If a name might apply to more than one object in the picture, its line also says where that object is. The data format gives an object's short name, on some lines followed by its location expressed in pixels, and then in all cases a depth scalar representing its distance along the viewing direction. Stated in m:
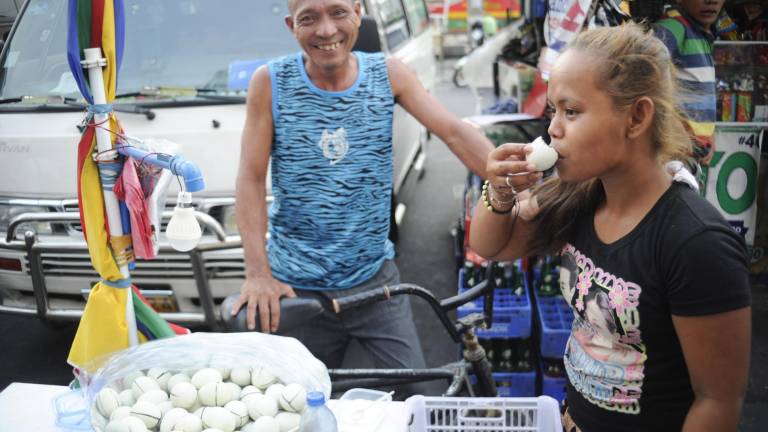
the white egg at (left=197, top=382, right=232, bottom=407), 1.57
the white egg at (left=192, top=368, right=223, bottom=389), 1.60
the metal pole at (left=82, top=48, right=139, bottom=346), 1.66
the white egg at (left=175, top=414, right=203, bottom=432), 1.48
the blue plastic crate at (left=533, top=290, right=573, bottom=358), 3.19
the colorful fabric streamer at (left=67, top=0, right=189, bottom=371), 1.63
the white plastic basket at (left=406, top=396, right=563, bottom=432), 1.65
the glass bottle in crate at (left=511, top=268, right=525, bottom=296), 3.52
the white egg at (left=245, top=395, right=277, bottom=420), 1.53
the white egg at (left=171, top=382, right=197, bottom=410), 1.57
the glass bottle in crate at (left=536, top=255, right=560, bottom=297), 3.59
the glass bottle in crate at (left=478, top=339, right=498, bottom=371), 3.45
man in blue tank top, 2.20
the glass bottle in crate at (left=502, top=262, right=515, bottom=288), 3.59
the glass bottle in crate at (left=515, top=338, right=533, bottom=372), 3.44
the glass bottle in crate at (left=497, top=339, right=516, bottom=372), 3.43
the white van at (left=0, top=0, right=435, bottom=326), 3.46
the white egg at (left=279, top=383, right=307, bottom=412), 1.55
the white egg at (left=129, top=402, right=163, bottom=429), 1.50
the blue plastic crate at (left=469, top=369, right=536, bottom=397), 3.37
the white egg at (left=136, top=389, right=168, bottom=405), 1.56
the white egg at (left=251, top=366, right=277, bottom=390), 1.63
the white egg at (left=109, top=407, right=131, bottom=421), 1.51
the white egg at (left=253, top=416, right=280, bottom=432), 1.48
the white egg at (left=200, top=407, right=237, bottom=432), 1.49
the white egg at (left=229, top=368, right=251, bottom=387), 1.64
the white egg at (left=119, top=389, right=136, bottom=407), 1.59
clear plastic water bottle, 1.49
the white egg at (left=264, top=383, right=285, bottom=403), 1.57
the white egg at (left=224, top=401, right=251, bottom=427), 1.52
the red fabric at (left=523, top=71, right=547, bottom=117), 4.38
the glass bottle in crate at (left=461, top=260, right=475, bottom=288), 3.69
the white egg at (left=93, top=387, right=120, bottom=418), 1.57
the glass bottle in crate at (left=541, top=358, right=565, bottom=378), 3.29
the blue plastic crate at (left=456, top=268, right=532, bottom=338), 3.33
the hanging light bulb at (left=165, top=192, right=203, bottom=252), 1.61
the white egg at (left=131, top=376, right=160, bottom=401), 1.61
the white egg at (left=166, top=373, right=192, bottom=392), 1.63
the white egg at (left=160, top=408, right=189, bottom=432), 1.48
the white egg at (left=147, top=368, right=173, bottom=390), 1.64
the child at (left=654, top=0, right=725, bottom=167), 3.19
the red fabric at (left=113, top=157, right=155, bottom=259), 1.71
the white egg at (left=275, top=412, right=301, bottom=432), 1.51
